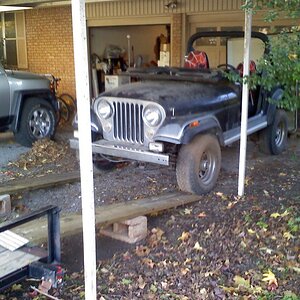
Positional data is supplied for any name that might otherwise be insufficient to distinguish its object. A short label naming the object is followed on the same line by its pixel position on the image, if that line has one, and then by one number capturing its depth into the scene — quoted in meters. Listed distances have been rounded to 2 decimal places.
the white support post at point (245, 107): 5.41
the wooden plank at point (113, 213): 4.55
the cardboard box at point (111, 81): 13.27
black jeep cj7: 5.84
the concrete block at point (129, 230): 4.79
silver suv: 8.89
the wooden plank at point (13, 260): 3.64
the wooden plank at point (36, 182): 6.12
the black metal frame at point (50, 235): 3.62
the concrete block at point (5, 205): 5.50
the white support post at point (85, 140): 2.96
